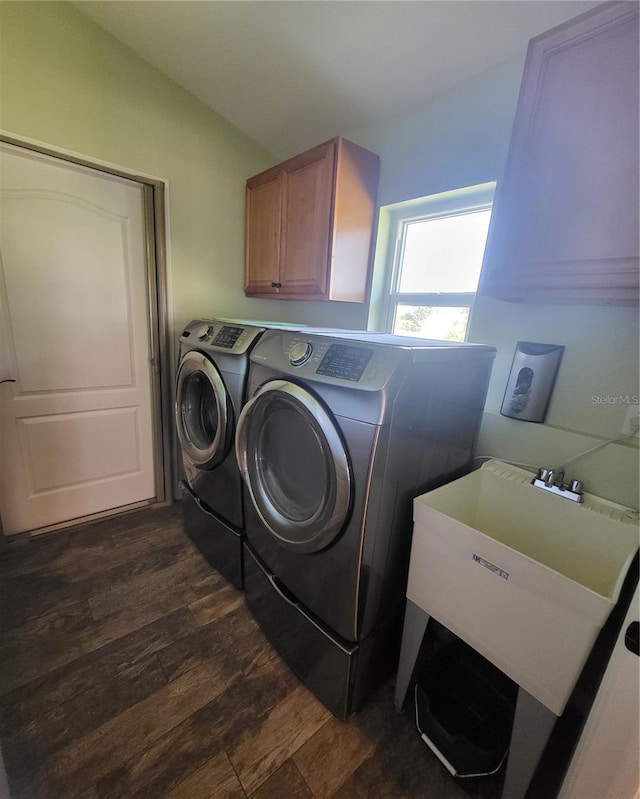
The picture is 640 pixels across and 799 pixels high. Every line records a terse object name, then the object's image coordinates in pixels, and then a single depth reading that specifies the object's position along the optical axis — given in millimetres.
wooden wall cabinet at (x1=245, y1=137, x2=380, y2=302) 1634
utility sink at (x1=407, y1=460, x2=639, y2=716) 757
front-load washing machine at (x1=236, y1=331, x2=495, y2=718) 932
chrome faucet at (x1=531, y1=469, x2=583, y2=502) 1118
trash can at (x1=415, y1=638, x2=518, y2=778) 987
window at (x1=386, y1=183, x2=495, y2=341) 1543
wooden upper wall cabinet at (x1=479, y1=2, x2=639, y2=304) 785
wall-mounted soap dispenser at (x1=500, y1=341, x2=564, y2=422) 1246
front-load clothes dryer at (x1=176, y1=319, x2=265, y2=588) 1438
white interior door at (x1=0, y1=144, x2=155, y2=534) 1689
